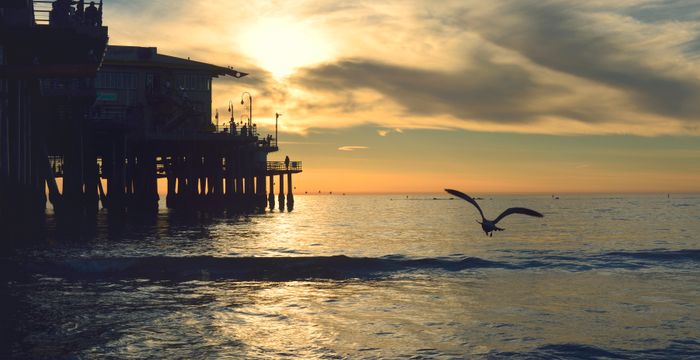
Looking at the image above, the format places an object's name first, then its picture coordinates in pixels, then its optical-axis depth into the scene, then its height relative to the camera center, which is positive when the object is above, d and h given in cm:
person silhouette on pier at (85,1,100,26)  3902 +915
